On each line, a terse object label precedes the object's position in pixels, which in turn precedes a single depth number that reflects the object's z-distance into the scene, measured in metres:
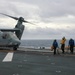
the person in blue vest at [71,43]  19.88
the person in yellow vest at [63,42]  19.97
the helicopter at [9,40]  23.26
